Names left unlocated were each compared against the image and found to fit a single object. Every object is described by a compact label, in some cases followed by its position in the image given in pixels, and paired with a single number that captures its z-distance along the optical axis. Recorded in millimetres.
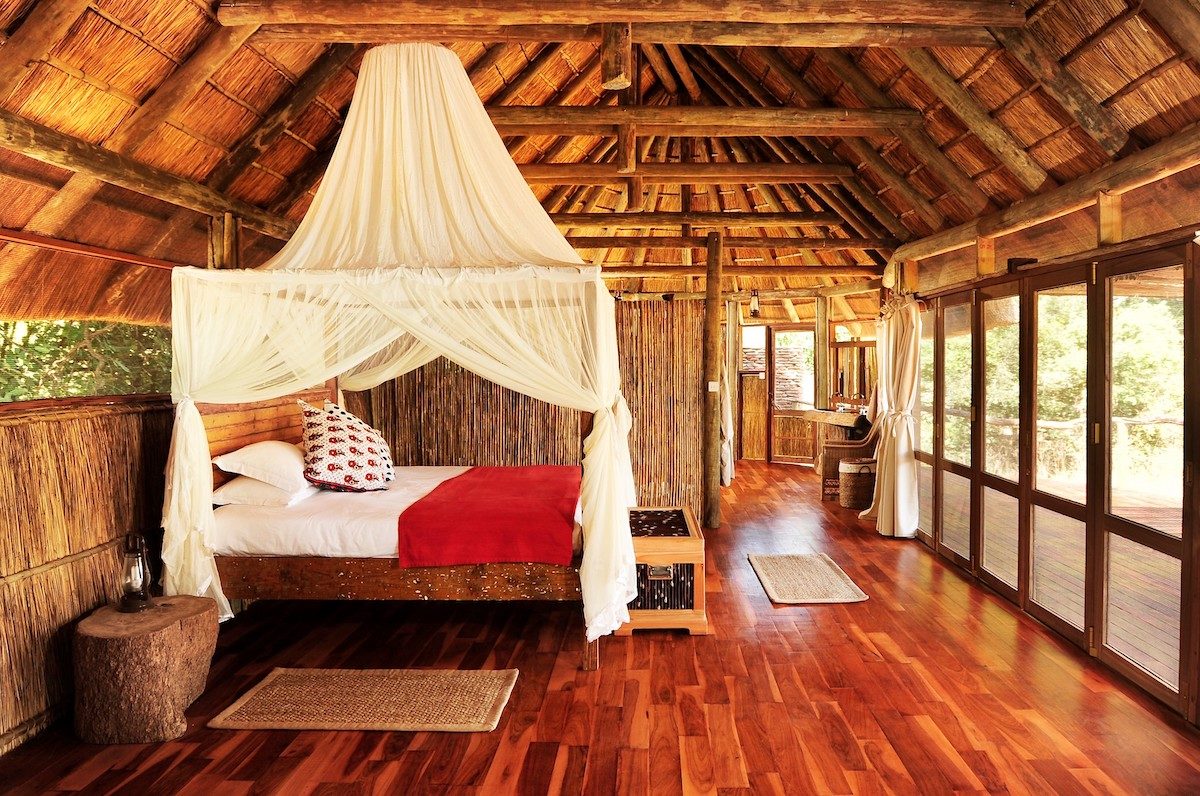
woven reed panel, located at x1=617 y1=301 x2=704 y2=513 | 5766
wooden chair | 6770
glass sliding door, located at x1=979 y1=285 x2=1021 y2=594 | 4051
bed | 3227
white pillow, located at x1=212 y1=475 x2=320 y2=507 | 3500
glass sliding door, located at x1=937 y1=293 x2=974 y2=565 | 4637
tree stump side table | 2527
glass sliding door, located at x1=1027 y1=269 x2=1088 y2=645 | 3416
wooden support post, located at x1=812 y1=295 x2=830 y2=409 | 8617
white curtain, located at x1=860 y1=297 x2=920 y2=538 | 5398
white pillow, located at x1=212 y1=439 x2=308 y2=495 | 3578
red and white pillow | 3785
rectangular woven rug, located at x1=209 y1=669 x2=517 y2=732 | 2695
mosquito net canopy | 3143
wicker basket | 6410
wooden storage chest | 3502
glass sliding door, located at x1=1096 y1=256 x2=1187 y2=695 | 2834
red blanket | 3211
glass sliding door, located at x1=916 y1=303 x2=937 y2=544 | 5219
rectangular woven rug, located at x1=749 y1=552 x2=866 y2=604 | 4086
